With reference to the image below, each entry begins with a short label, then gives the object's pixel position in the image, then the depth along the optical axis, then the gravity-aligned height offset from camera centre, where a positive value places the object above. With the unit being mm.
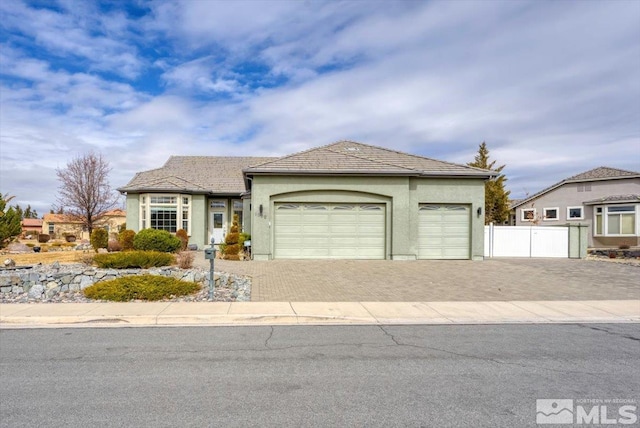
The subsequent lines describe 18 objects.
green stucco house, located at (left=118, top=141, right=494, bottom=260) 18906 +744
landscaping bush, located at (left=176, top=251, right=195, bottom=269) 14594 -1420
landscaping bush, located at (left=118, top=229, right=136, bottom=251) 19828 -855
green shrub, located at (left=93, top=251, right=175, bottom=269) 14375 -1345
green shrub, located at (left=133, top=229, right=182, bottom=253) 18969 -870
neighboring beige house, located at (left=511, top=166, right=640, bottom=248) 28281 +1493
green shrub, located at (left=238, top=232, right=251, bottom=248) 20094 -775
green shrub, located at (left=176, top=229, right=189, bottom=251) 23016 -761
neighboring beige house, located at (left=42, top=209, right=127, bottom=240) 35000 -245
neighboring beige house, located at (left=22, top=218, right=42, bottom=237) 73094 -322
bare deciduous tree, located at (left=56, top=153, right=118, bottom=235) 32500 +2675
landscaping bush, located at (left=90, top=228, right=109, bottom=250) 20797 -851
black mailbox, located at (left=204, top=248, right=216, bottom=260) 10352 -800
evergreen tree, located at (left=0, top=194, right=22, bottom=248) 23514 -108
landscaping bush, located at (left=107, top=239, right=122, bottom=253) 20697 -1235
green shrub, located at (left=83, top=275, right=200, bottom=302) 10266 -1727
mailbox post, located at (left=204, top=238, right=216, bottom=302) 10352 -981
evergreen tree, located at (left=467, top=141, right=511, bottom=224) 39812 +2134
